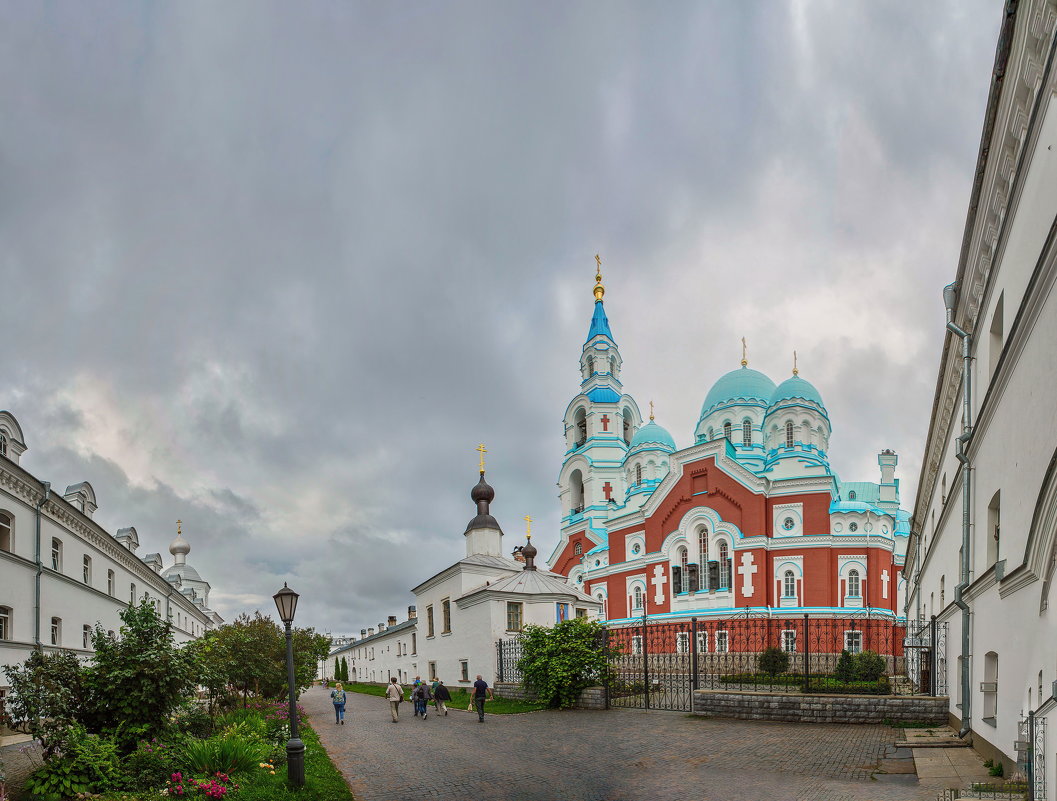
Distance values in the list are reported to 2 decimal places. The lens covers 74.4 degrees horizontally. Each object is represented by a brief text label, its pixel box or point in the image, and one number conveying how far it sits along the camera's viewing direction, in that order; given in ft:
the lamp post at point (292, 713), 32.68
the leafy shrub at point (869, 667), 76.48
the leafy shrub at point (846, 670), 71.65
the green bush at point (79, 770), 30.35
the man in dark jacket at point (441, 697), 69.26
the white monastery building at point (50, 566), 56.95
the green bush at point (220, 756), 33.37
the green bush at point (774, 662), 85.10
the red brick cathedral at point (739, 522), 127.44
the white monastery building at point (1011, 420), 22.85
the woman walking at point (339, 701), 68.33
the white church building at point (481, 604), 84.53
